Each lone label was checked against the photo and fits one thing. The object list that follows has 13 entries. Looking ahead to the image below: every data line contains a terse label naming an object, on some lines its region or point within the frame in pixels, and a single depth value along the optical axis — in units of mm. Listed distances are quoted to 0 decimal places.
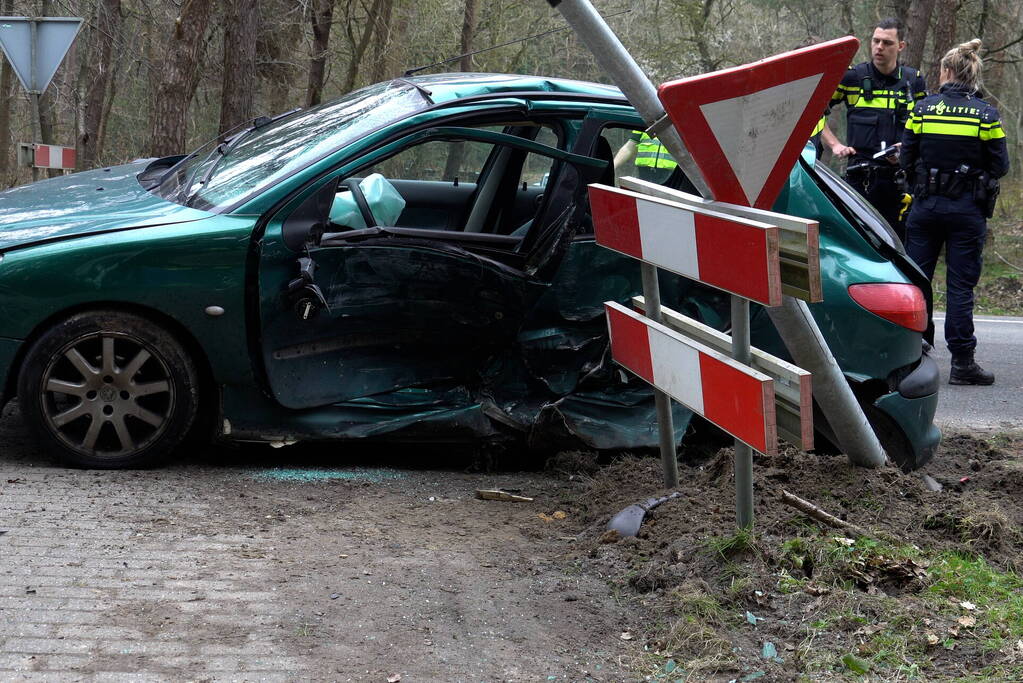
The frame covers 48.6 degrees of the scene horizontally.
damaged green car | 4617
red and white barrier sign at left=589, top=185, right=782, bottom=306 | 3154
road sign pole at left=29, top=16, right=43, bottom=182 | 10875
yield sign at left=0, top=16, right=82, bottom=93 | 10867
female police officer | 7734
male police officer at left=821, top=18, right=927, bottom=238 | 8828
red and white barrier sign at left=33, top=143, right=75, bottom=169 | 11680
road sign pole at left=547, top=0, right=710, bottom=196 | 3584
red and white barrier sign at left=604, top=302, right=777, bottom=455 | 3260
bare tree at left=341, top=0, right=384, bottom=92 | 18641
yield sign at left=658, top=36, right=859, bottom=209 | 3268
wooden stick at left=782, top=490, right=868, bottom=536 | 3951
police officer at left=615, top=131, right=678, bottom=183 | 5133
